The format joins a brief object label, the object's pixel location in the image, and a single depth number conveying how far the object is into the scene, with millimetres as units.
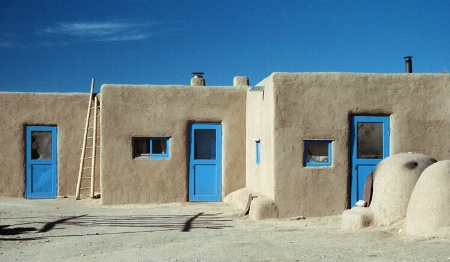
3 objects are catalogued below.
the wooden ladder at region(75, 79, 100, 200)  18031
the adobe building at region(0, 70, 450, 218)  13836
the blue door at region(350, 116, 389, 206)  14086
